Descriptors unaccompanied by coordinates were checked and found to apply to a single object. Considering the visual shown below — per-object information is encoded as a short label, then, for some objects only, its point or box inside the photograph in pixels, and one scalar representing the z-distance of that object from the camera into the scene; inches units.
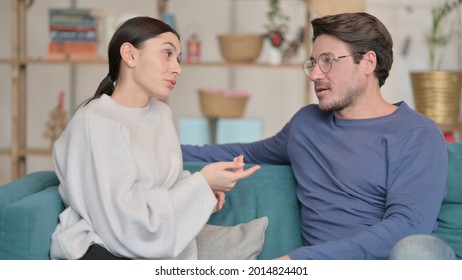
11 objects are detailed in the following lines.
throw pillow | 185.6
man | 173.2
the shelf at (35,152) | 375.4
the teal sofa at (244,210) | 164.4
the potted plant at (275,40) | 393.3
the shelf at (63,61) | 373.1
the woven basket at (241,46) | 385.1
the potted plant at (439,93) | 364.3
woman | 160.7
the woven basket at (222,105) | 399.8
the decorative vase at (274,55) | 395.8
